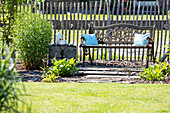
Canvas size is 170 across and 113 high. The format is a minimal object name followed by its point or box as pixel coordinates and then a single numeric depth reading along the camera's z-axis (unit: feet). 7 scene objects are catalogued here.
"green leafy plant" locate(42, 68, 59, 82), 35.74
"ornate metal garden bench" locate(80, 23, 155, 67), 51.22
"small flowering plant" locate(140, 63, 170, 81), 36.43
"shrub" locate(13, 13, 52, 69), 41.37
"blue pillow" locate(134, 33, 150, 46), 48.94
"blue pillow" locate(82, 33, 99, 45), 48.94
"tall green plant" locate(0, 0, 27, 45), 49.87
